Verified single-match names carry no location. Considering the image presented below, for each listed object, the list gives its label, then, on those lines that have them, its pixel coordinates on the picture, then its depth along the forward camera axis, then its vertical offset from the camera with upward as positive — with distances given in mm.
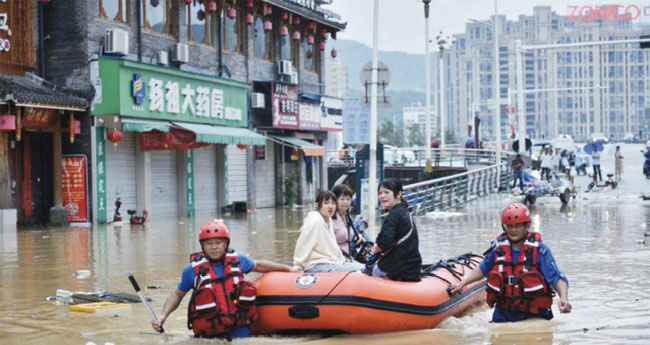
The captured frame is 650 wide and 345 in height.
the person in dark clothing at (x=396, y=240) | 9047 -738
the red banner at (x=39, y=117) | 24031 +1373
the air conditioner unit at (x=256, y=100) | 35562 +2489
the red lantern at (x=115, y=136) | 25953 +898
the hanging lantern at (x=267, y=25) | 36969 +5507
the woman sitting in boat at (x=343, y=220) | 10984 -653
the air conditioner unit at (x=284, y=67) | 37750 +3944
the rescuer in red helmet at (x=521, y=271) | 8227 -962
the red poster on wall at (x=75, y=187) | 26094 -491
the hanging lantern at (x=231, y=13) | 33766 +5507
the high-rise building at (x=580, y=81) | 180125 +15255
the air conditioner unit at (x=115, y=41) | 26062 +3523
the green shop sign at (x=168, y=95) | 26125 +2246
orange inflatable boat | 8820 -1310
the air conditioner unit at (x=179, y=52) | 29859 +3660
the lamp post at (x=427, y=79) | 40159 +4093
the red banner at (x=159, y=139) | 28734 +872
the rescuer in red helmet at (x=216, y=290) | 8250 -1085
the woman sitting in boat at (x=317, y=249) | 9711 -876
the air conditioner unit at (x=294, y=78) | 38950 +3626
